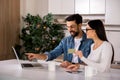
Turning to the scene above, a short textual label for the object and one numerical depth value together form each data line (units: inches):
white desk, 93.0
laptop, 118.6
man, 136.8
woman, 100.7
